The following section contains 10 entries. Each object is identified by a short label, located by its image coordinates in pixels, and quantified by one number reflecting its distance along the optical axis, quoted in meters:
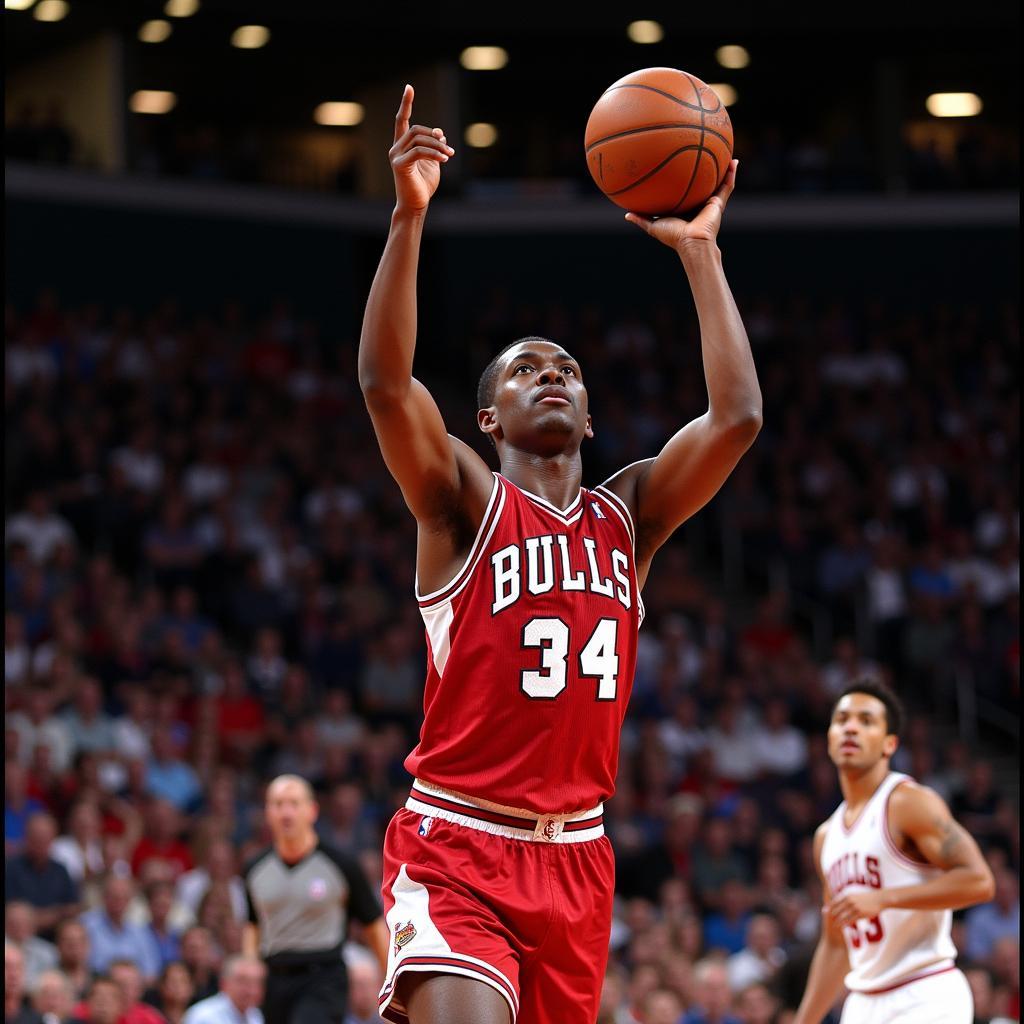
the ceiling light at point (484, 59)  20.98
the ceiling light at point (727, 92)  22.56
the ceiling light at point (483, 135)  22.48
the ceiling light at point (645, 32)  19.94
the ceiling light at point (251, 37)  19.72
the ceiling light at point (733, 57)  21.17
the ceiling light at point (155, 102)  21.53
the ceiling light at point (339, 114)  22.03
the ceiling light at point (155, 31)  19.56
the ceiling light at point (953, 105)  22.94
